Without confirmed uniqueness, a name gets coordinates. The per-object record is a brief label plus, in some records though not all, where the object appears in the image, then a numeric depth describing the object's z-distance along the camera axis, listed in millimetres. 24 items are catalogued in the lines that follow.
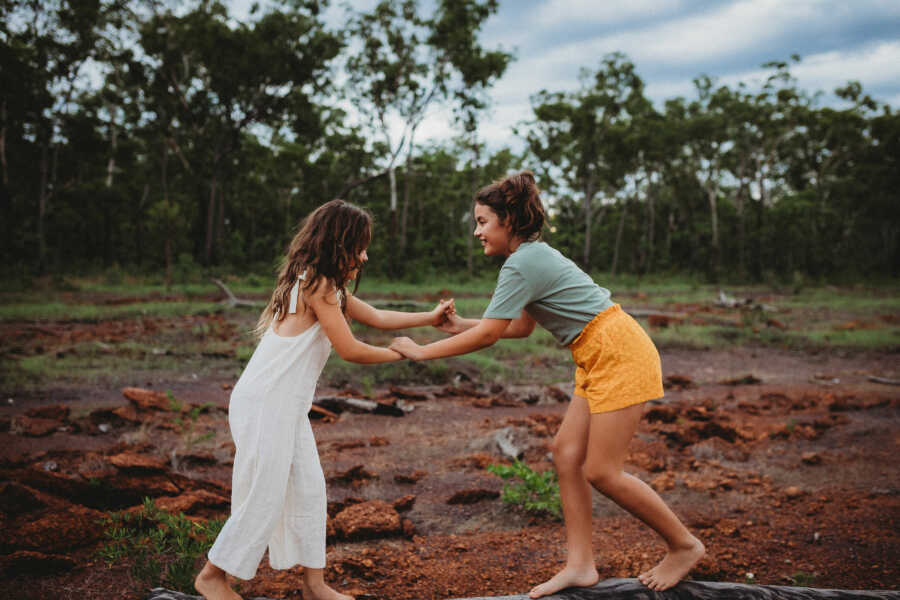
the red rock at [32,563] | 2680
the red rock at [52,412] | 5586
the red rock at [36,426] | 5098
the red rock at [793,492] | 4125
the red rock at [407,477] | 4410
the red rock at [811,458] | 4871
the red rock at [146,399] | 5930
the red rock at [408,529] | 3475
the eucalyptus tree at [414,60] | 24188
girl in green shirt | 2375
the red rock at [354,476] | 4344
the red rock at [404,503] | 3859
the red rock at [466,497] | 4051
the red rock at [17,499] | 3174
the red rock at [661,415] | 6301
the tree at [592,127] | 31938
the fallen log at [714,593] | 2346
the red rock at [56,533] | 2852
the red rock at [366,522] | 3375
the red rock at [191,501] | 3424
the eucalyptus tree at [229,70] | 23094
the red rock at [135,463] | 3736
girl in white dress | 2332
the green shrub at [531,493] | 3701
